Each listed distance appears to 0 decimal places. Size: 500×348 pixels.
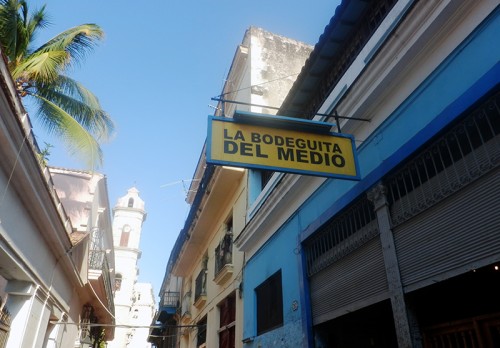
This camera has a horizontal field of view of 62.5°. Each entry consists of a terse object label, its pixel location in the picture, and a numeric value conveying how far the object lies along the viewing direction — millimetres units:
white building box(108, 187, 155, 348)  46219
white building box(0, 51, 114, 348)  5812
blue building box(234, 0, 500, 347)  3818
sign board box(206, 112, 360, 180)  4645
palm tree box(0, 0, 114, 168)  8461
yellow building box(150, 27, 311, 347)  11102
